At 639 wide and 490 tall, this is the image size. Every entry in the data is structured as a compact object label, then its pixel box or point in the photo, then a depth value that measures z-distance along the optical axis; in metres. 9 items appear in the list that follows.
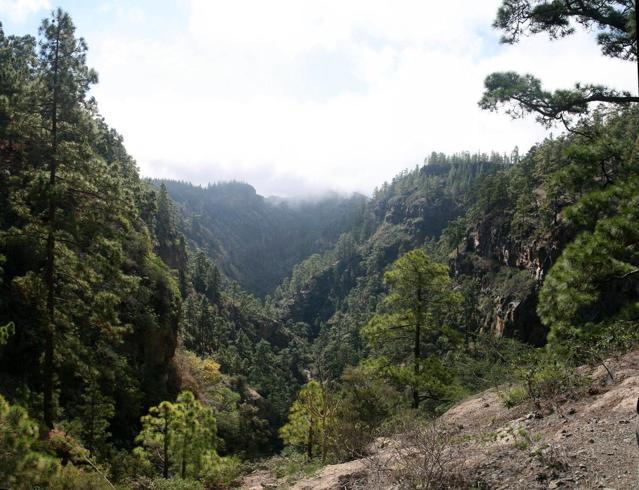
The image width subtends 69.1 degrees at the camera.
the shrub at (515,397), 10.16
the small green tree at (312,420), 14.39
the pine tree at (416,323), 15.70
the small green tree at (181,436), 15.84
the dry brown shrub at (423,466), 6.39
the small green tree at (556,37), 7.72
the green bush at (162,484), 13.28
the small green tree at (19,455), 5.71
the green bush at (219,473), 17.08
